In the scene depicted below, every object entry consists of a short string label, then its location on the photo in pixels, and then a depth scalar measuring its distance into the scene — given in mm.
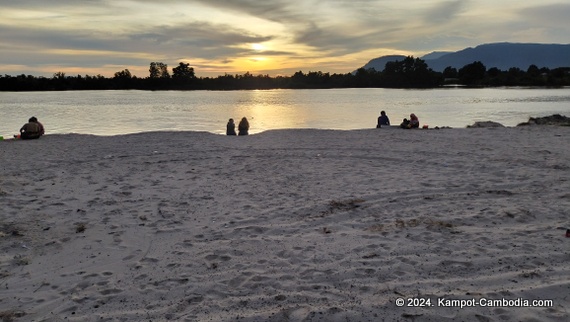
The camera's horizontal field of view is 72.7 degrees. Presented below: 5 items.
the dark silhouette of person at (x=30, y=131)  19297
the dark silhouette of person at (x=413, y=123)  22484
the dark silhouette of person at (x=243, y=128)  21656
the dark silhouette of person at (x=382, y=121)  24039
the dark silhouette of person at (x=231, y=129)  21844
